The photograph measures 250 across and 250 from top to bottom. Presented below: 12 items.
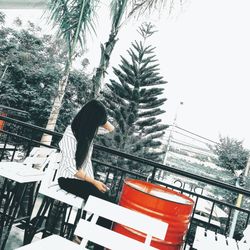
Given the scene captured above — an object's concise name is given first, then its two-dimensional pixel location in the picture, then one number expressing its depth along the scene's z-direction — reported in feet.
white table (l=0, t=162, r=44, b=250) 7.15
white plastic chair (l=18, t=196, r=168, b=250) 4.35
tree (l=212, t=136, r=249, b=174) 76.95
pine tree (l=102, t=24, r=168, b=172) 58.29
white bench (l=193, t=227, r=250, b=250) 5.78
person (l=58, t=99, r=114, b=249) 6.91
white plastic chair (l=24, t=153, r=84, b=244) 6.70
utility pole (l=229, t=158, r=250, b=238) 44.35
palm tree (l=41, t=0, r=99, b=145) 22.62
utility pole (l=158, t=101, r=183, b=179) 73.10
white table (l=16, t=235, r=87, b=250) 3.88
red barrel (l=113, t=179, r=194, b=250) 5.83
